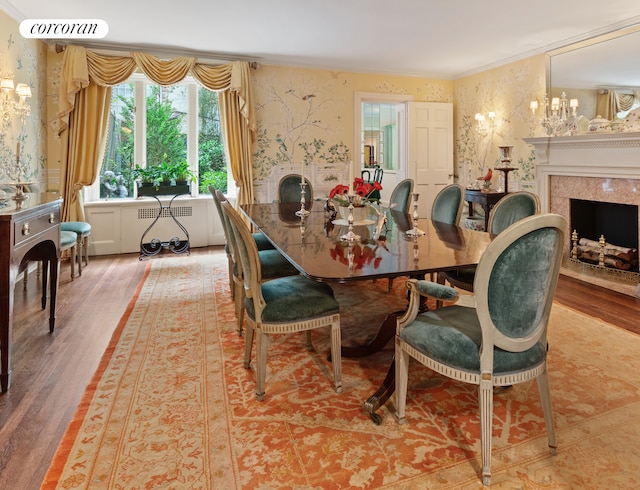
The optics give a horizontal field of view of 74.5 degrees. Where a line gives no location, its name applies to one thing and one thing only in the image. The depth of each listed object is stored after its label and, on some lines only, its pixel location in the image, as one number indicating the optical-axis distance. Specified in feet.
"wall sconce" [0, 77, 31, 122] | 12.30
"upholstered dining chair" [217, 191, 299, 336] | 8.53
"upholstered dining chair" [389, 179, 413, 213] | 12.52
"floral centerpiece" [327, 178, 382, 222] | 8.77
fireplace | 12.94
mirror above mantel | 13.29
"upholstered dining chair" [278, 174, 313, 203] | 15.35
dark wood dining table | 5.60
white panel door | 21.07
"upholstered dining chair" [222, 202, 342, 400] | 6.42
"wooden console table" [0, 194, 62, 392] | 6.61
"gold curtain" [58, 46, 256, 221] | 15.79
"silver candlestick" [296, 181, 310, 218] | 10.80
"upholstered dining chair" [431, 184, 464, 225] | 10.15
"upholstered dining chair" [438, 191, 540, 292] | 8.40
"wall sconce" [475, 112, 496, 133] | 19.22
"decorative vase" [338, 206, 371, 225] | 8.98
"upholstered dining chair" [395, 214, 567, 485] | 4.64
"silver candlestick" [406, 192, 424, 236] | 7.66
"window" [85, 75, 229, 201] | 18.06
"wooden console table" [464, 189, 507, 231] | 17.15
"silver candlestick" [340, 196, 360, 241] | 7.45
